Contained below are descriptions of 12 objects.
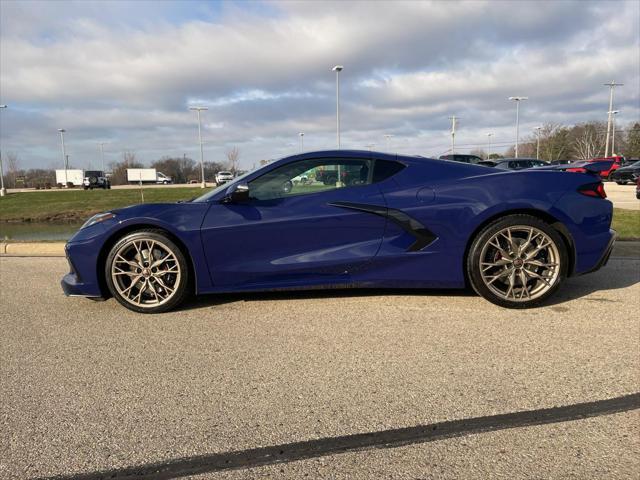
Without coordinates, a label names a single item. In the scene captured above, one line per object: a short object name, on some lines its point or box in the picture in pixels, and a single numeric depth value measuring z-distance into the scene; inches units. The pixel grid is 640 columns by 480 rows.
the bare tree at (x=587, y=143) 3172.7
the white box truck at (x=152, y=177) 2145.7
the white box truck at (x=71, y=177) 2378.0
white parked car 1934.1
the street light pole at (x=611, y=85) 2187.9
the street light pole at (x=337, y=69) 1029.8
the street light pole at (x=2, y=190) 1365.2
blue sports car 146.6
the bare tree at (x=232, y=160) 2721.0
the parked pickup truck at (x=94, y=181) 1736.0
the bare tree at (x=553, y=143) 3036.4
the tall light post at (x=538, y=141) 2768.2
